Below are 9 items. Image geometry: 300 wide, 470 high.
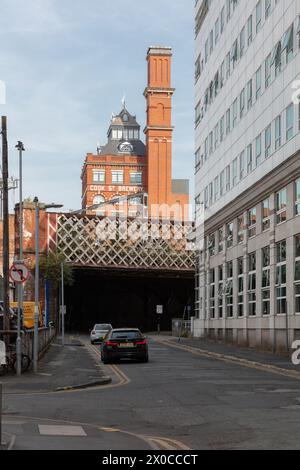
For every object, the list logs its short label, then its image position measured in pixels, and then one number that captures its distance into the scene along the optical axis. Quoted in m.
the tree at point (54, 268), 72.12
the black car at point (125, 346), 30.81
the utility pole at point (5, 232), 27.17
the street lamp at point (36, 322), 25.10
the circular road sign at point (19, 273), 23.56
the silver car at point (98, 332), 53.50
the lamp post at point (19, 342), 23.92
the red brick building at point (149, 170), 122.06
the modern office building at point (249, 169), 35.53
